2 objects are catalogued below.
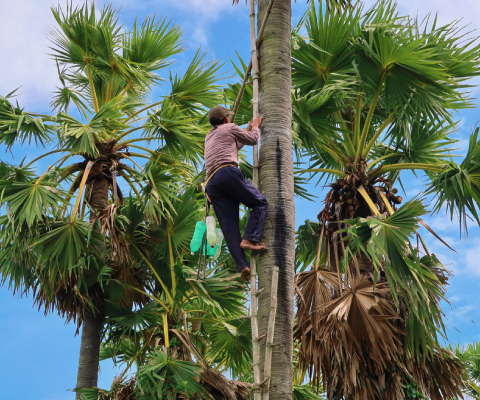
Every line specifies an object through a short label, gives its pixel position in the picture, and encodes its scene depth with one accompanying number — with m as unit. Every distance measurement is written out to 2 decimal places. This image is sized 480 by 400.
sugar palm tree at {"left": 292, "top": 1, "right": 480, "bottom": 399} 10.03
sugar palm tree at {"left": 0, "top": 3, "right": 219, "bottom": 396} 11.88
